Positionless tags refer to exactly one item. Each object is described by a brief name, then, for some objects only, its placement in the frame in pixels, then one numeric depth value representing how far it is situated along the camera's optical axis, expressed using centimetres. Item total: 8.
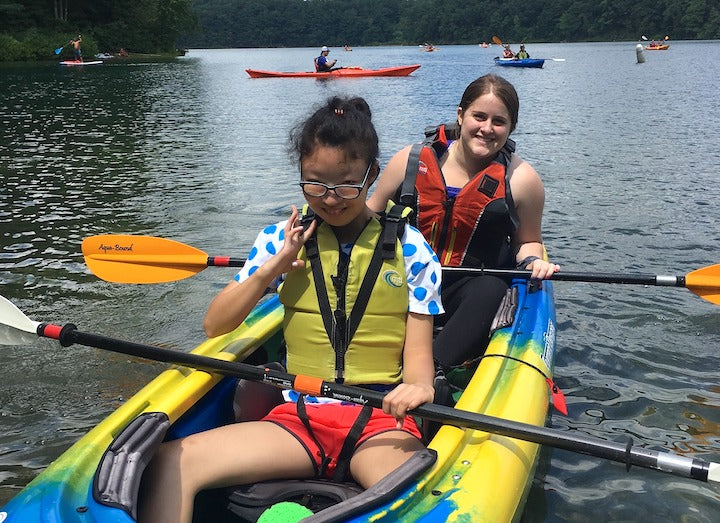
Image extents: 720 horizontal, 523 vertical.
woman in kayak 334
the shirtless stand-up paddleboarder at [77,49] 3531
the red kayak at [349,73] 2756
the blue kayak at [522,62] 3291
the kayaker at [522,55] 3412
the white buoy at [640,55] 3553
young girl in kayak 220
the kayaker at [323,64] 2761
